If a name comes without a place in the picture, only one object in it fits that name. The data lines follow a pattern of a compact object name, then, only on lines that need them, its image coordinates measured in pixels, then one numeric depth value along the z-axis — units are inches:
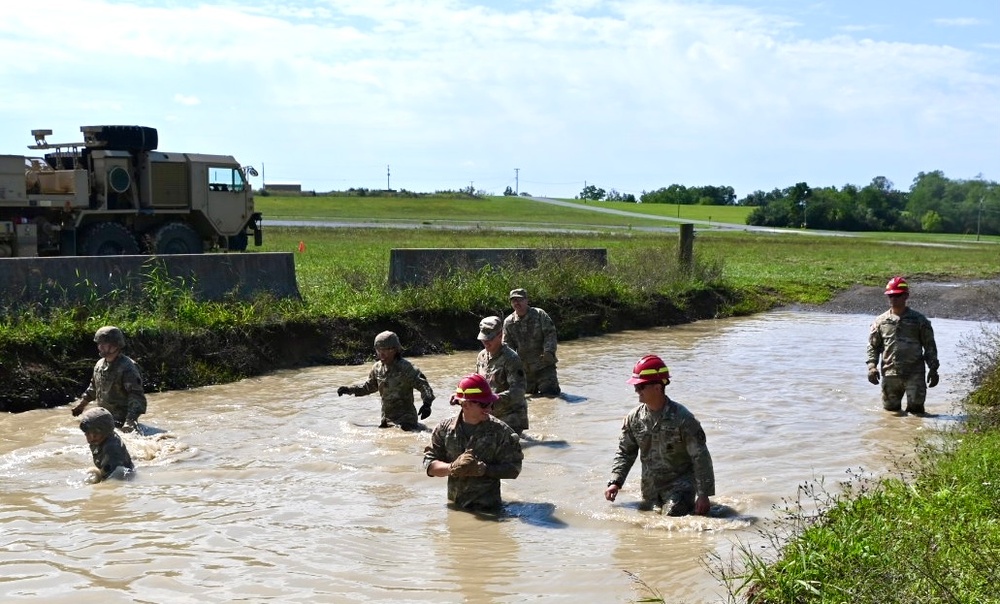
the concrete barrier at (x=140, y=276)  557.6
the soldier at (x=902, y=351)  499.5
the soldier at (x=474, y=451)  328.2
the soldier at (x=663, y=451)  320.8
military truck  872.9
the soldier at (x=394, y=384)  443.8
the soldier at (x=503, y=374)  426.3
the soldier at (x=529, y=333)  529.3
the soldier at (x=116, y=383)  435.8
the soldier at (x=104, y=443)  366.9
